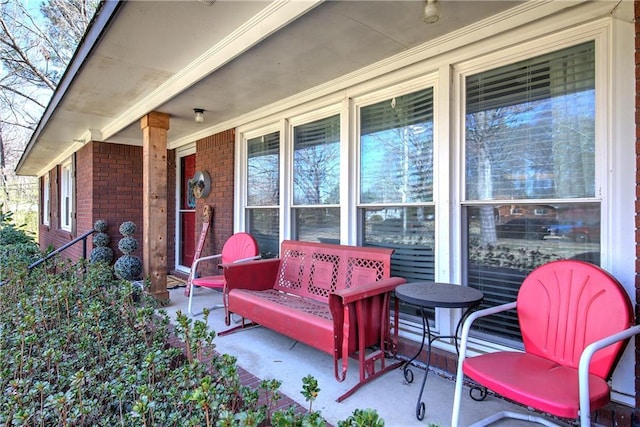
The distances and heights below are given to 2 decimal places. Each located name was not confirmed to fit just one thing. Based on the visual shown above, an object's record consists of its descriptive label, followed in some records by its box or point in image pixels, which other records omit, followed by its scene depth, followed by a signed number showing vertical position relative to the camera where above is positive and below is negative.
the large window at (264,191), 4.49 +0.29
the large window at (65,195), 8.09 +0.43
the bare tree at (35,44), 9.26 +4.71
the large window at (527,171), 2.12 +0.27
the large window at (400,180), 2.88 +0.28
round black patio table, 1.98 -0.50
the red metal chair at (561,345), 1.45 -0.66
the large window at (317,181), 3.69 +0.36
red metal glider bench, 2.29 -0.71
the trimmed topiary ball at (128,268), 4.29 -0.68
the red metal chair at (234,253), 3.90 -0.49
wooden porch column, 4.29 +0.11
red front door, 6.37 -0.02
